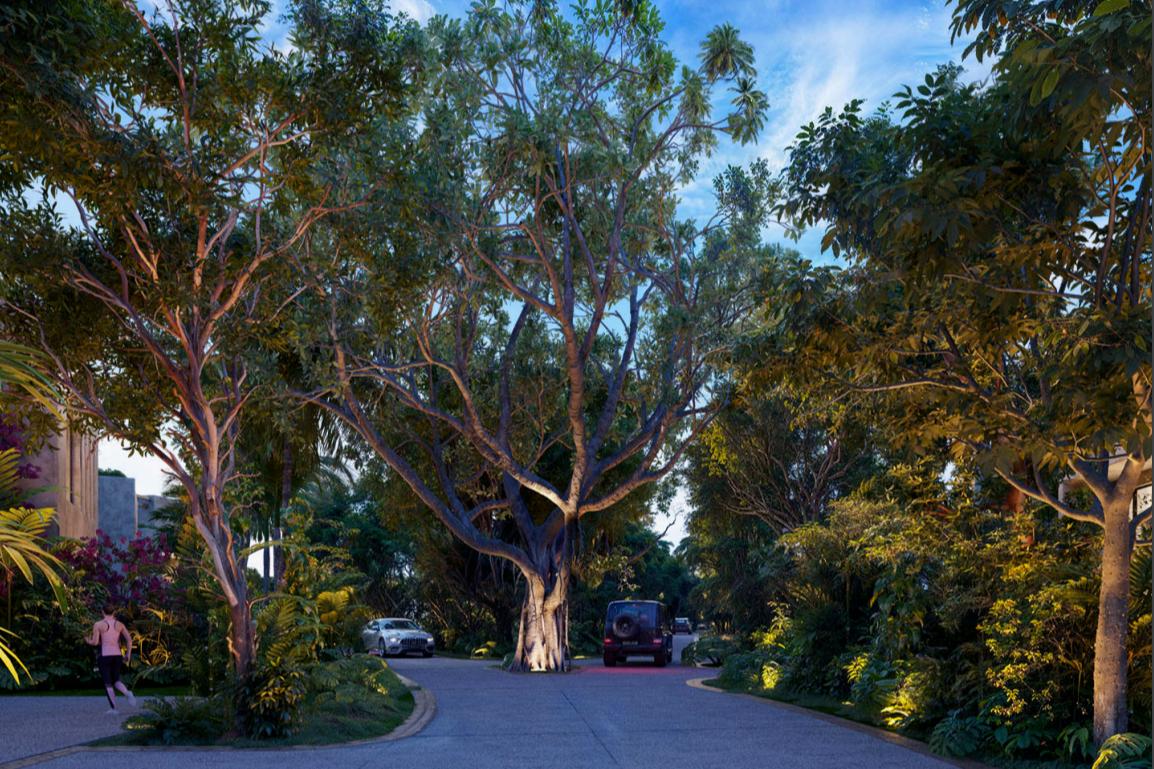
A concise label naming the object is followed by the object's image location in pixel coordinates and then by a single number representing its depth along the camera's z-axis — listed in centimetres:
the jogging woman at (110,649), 1614
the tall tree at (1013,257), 806
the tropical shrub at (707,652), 3348
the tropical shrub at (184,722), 1298
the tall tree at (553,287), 2238
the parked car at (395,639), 4066
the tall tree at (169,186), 1126
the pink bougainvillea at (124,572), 2189
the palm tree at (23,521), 654
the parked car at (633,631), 3431
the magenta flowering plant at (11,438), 2180
